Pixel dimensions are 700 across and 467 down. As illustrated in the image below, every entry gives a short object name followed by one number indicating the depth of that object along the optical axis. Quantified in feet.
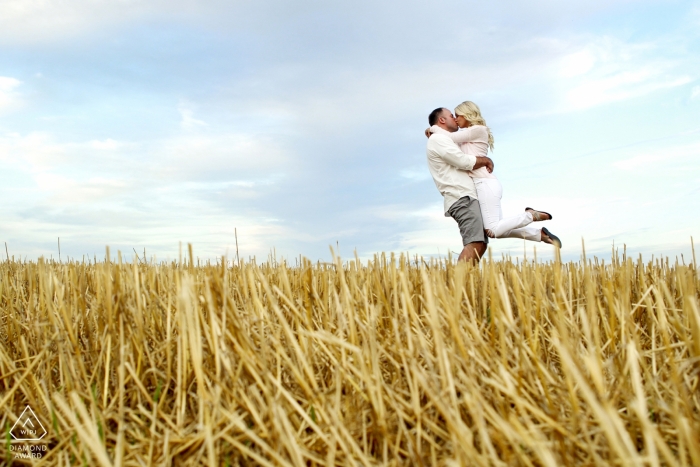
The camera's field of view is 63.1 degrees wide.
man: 17.63
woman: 17.62
